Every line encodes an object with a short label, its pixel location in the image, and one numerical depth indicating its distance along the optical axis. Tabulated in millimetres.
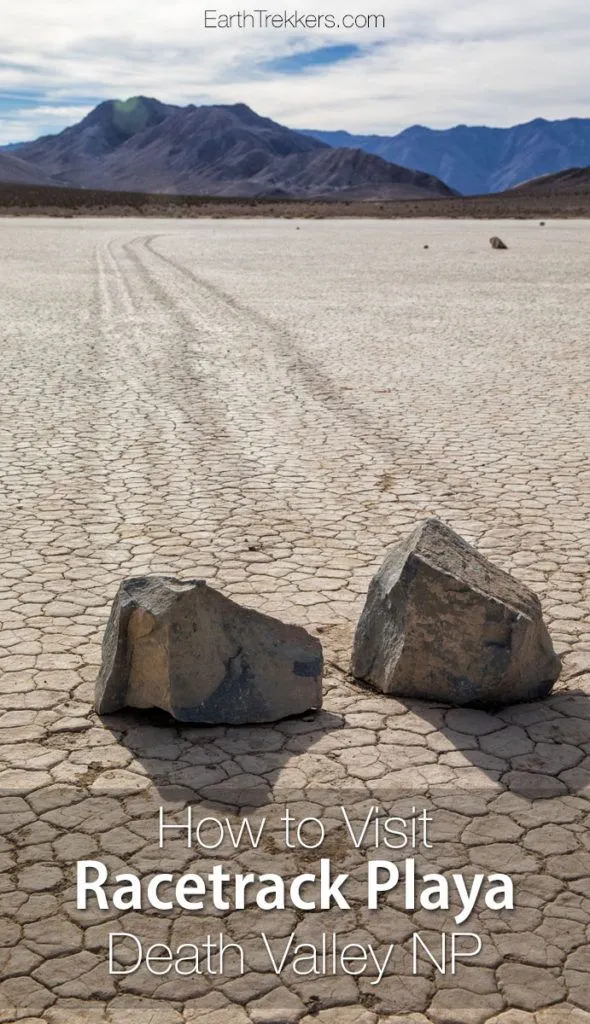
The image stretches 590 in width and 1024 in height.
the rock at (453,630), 3852
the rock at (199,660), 3693
